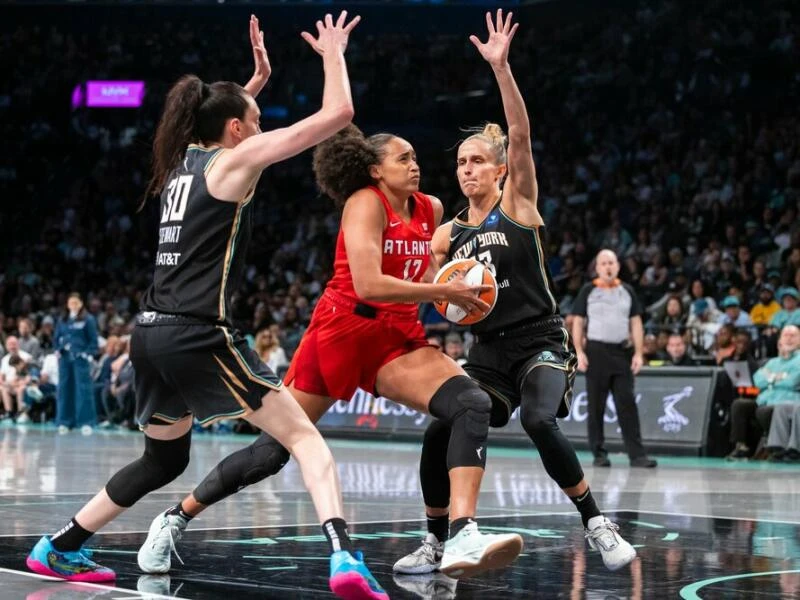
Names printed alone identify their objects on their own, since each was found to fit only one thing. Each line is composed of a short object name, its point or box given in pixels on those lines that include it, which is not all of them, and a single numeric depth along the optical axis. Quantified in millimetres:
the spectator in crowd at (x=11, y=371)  21812
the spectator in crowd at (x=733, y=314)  16375
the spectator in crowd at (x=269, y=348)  18391
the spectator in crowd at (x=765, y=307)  16797
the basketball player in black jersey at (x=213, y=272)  5008
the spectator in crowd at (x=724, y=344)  15188
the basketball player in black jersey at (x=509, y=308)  6059
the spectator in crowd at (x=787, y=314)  15664
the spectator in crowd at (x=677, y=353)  15758
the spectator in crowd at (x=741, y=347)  15016
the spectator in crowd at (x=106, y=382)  21000
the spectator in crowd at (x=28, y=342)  22734
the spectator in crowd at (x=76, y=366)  19266
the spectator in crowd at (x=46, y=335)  23038
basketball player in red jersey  5578
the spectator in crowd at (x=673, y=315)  17184
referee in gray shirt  13133
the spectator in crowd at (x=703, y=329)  16641
